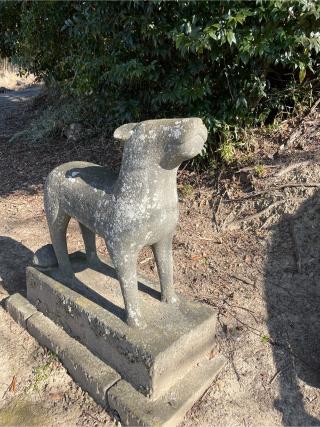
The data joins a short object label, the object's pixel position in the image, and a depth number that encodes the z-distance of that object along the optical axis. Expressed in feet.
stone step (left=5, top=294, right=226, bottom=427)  7.70
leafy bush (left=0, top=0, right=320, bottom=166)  11.63
